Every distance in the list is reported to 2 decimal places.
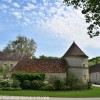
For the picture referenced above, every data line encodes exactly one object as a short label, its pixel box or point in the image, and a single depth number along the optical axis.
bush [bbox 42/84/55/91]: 17.82
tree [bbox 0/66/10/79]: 22.52
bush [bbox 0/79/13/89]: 17.88
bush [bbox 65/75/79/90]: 18.90
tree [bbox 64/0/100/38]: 7.35
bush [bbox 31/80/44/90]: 18.74
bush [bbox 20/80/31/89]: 19.08
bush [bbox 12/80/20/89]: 17.96
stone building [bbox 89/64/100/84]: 32.24
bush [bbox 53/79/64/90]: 18.08
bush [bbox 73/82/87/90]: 18.62
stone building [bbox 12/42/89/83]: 21.52
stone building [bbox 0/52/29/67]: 29.95
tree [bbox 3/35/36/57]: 37.79
